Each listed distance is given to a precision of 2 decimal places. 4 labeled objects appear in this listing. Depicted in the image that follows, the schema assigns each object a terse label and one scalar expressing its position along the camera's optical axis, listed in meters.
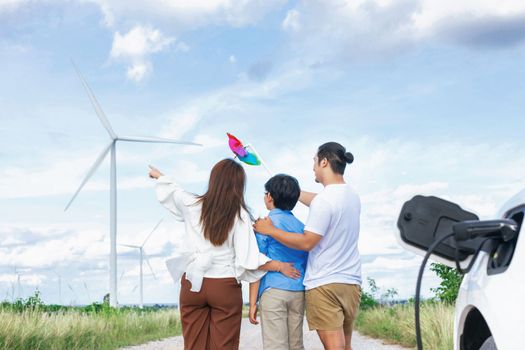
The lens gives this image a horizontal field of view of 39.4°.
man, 4.77
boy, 4.97
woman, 5.07
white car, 1.63
